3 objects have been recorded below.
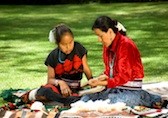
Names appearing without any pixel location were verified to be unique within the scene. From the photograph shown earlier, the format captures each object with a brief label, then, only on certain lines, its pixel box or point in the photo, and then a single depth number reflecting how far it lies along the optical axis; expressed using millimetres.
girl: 7976
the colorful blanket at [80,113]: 7005
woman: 7581
